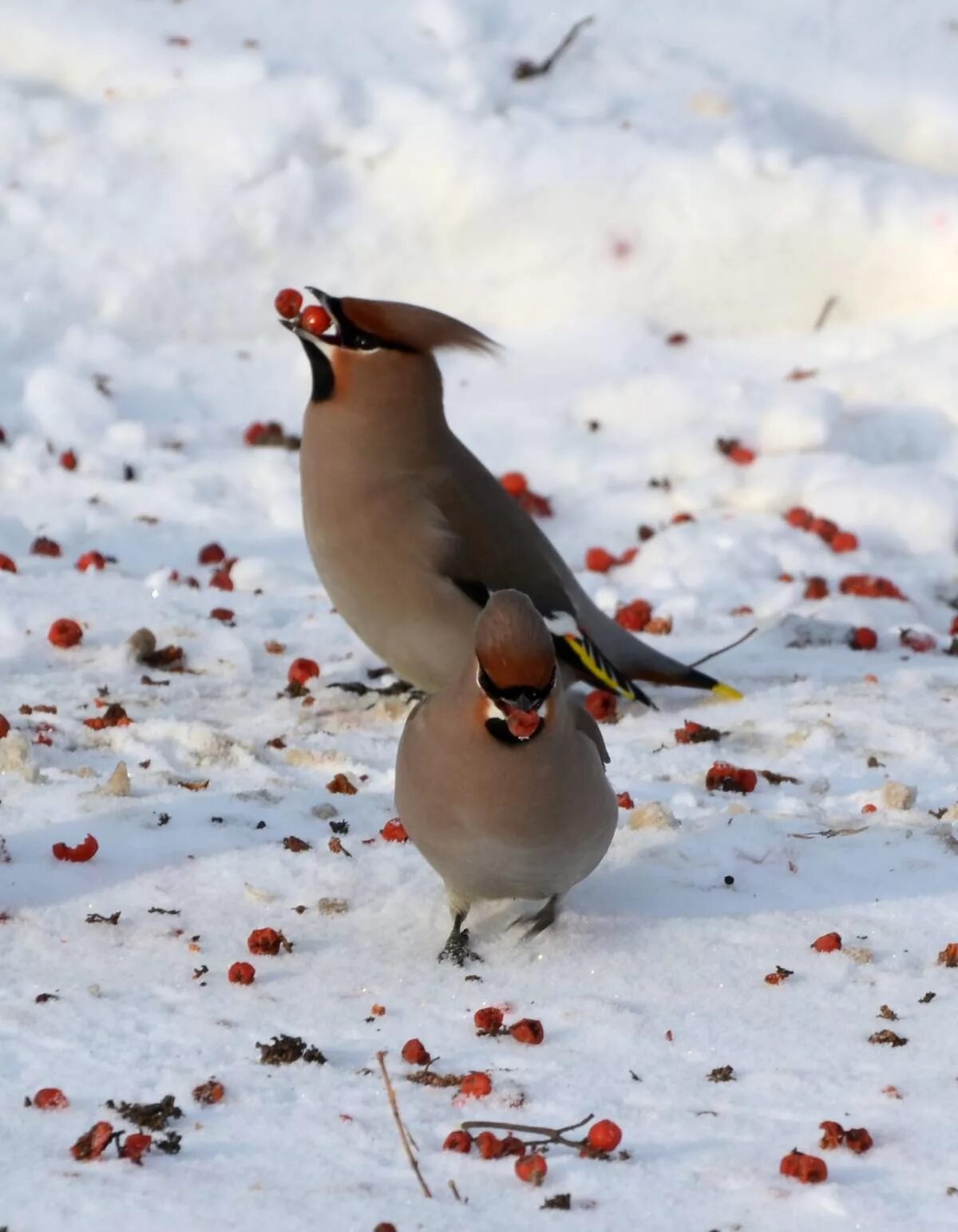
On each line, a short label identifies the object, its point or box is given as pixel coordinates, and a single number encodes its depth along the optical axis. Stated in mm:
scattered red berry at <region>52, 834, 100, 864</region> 6582
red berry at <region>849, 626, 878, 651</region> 9891
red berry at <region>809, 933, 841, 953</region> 6309
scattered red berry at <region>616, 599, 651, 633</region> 10148
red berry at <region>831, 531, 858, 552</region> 11250
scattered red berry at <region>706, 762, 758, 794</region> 7656
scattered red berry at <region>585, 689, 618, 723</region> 8859
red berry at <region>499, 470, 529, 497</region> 11969
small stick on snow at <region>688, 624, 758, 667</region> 9390
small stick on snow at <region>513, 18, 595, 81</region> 14453
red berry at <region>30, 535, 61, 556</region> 10414
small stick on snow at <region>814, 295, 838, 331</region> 13859
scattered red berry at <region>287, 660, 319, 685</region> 8891
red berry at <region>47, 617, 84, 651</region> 9039
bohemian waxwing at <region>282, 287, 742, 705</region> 8359
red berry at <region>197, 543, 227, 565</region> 10602
